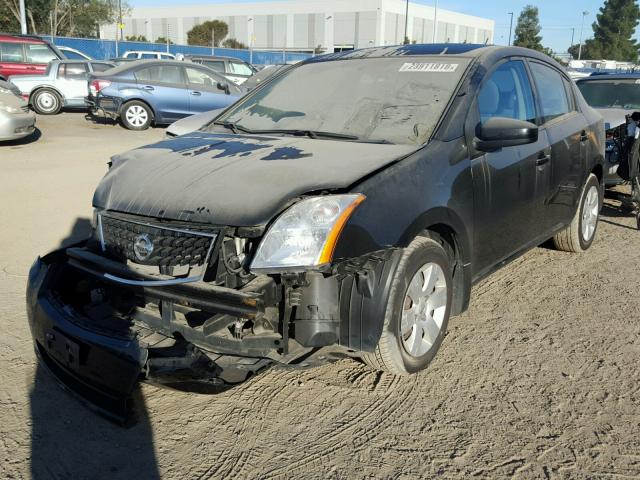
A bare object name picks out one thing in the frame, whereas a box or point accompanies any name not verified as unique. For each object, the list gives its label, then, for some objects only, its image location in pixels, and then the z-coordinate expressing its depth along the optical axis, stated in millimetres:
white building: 86312
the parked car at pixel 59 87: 16953
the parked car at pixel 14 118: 11016
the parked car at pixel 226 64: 20658
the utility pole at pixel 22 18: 29781
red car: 18297
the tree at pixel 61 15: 43031
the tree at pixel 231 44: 79356
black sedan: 2684
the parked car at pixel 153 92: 14602
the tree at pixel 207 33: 81812
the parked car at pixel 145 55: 28628
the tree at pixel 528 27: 76438
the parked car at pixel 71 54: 20975
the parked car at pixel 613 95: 7700
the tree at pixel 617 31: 79562
